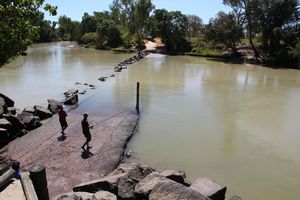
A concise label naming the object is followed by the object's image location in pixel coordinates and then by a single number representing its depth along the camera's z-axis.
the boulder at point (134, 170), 8.66
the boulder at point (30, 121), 14.77
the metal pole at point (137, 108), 17.98
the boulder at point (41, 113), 16.59
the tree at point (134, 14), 60.72
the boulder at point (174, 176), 8.81
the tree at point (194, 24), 75.25
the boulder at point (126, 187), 7.81
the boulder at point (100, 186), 8.23
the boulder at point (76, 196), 7.09
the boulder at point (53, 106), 17.66
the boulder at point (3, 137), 12.78
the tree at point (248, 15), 44.81
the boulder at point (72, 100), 19.67
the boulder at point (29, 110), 16.61
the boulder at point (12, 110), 16.15
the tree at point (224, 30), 45.22
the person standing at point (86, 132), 11.83
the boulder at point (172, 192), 6.92
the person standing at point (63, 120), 13.26
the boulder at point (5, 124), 13.21
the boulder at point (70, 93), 21.44
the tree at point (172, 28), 56.91
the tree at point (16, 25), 11.06
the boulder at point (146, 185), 7.42
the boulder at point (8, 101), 17.75
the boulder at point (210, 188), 8.33
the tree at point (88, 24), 87.25
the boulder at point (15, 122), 14.12
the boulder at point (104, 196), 7.49
